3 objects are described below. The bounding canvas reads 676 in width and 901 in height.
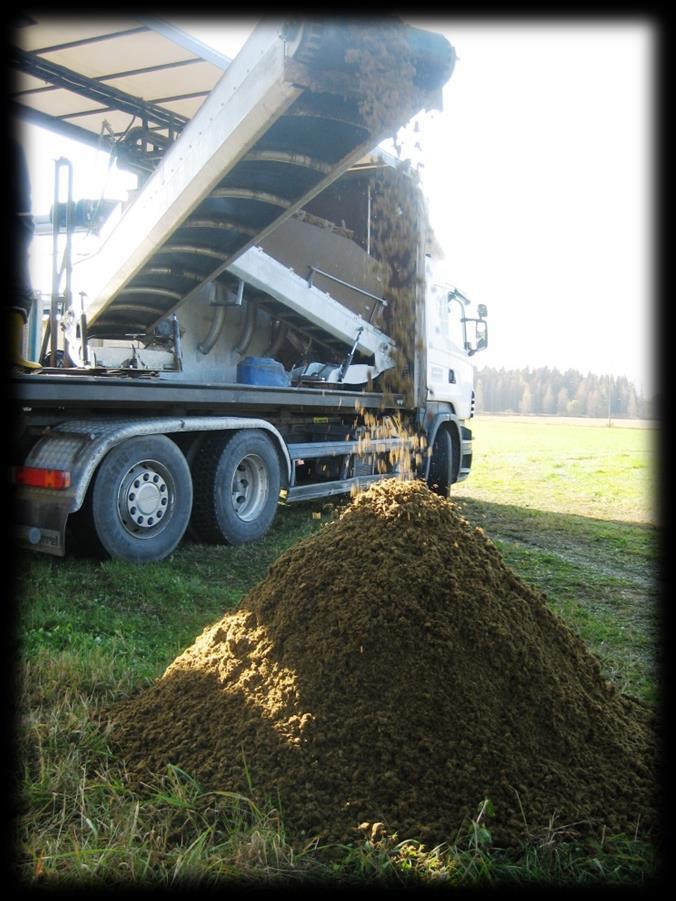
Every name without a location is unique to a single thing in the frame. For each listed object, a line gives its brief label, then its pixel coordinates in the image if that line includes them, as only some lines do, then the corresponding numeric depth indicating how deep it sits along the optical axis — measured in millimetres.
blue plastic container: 7531
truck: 4234
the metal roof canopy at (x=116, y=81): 6535
